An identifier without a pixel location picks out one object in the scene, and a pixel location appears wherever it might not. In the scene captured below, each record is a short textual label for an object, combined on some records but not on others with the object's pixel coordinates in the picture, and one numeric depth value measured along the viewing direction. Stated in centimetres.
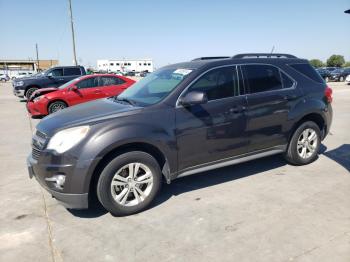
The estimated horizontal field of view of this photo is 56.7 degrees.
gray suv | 351
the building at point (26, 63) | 10679
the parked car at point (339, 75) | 3209
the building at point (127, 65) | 10731
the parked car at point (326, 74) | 3300
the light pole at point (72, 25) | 3110
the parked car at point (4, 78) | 5590
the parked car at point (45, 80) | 1562
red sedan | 1075
